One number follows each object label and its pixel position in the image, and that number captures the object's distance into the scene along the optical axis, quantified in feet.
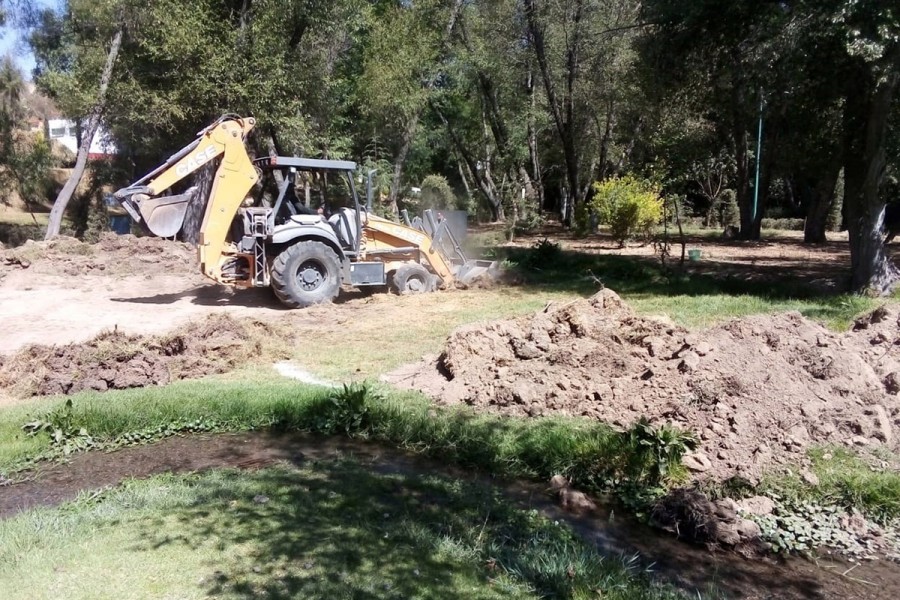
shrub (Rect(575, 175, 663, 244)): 59.36
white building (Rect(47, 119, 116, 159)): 92.45
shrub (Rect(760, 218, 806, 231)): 101.14
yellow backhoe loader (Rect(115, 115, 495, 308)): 41.55
